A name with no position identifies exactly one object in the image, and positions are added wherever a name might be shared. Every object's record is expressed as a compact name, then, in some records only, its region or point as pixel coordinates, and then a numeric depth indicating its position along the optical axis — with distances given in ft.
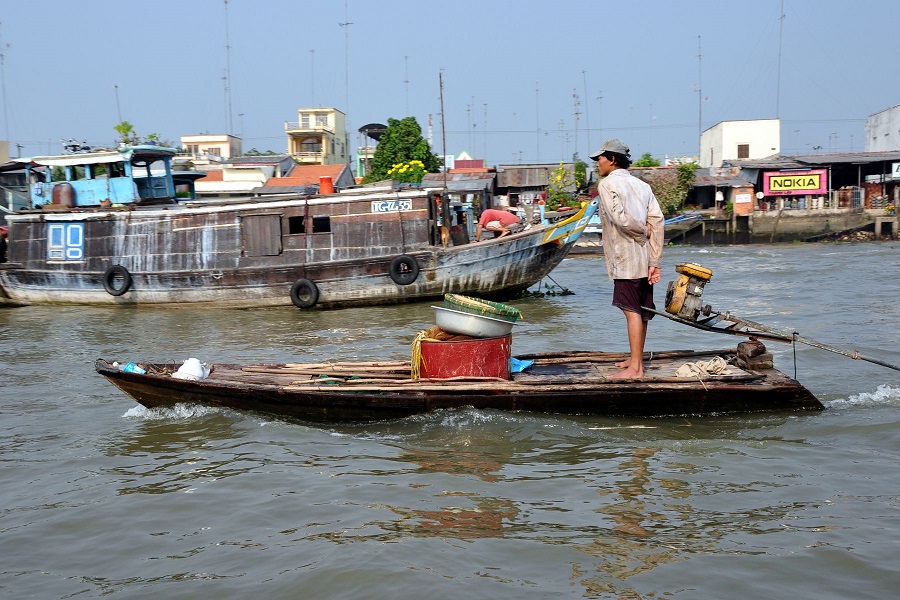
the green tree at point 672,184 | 109.70
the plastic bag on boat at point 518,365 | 20.88
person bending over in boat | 45.27
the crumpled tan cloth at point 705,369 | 19.35
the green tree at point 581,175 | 114.14
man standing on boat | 18.52
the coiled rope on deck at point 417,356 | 19.76
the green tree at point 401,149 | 123.44
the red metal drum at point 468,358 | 19.30
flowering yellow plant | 110.40
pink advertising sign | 109.40
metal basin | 18.84
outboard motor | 19.25
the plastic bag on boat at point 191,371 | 20.48
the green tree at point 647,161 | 119.96
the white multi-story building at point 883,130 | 135.54
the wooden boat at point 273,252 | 44.47
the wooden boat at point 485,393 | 18.83
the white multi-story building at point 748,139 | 137.90
